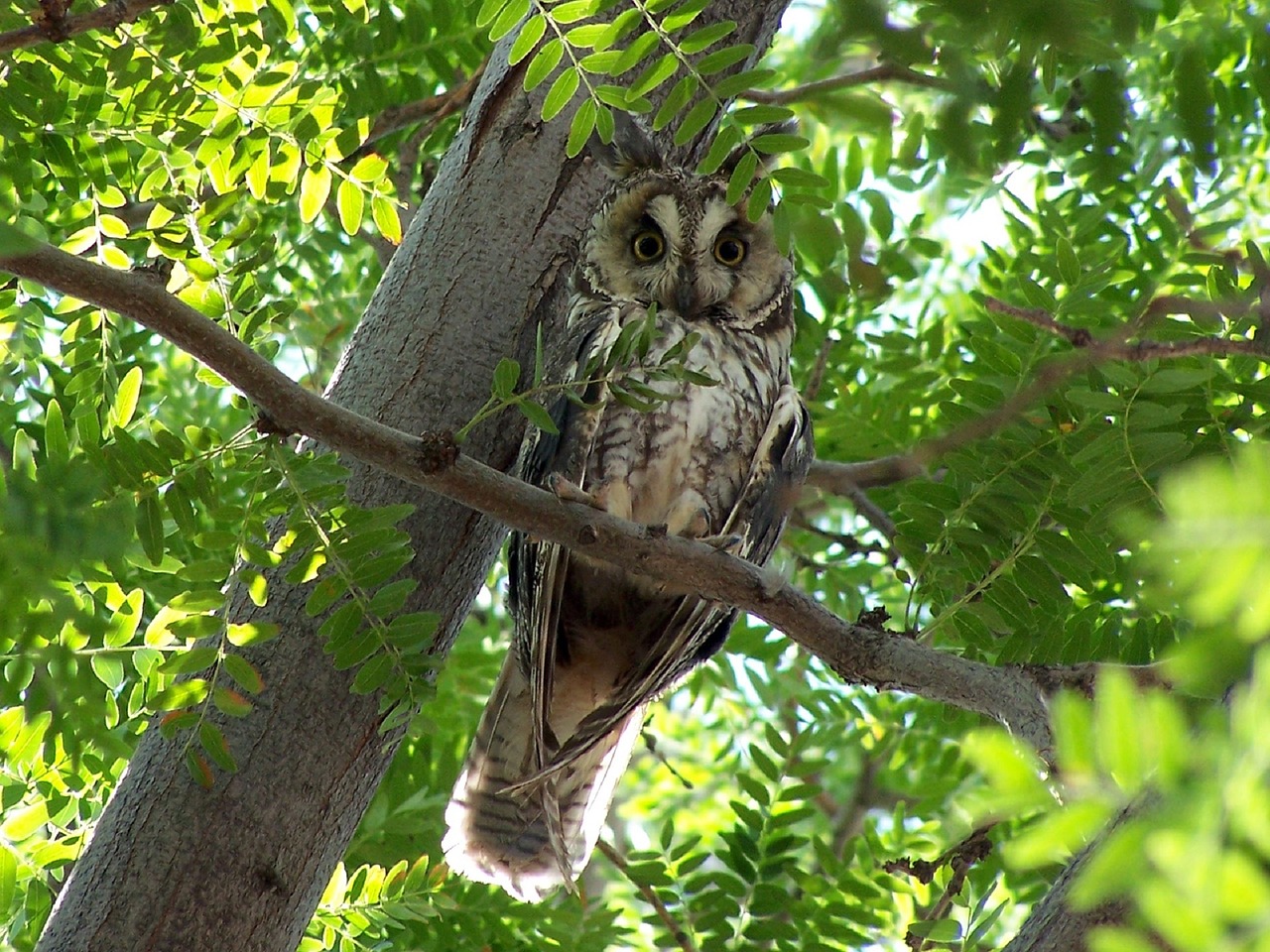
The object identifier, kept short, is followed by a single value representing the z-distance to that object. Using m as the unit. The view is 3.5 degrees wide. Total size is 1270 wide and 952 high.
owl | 9.24
